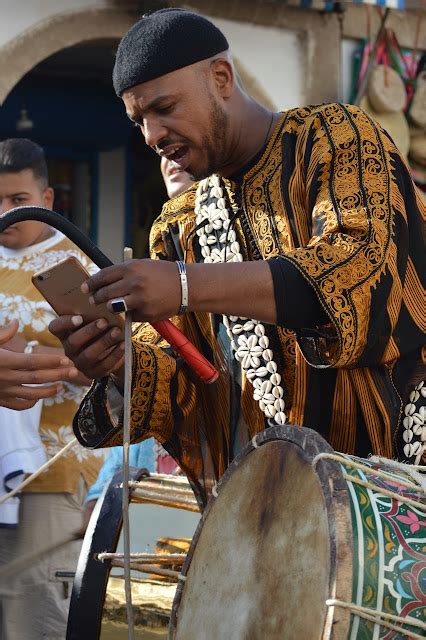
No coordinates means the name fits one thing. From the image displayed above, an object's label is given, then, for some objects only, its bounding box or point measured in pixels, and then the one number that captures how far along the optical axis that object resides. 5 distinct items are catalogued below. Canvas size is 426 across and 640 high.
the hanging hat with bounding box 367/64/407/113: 8.35
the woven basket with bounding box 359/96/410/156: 8.44
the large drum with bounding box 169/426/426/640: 2.36
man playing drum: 2.70
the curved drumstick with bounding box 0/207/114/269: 2.84
